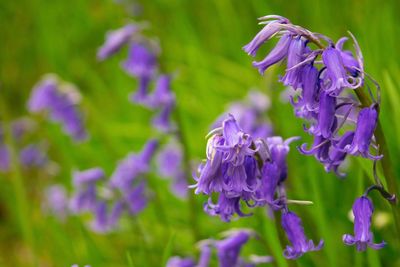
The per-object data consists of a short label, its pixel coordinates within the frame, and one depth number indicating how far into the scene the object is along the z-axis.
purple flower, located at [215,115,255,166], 0.60
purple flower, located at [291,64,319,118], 0.60
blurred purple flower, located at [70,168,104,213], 0.82
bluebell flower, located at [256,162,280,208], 0.61
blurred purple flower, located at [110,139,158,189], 0.89
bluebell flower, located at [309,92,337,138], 0.60
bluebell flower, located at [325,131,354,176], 0.62
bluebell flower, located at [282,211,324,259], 0.61
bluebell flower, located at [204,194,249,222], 0.62
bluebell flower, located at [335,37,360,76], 0.60
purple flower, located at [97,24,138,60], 0.87
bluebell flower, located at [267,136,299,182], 0.63
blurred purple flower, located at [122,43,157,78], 0.88
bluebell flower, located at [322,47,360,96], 0.59
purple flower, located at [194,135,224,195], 0.60
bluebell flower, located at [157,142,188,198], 0.98
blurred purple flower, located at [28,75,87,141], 0.99
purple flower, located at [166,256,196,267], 0.73
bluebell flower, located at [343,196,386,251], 0.60
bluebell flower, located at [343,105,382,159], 0.59
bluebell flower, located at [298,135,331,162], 0.61
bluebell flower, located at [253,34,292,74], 0.60
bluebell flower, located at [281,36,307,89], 0.60
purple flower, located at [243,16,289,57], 0.60
